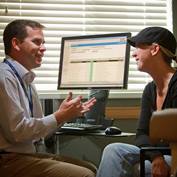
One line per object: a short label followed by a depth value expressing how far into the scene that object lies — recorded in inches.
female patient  89.7
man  76.5
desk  131.3
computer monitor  107.3
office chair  43.1
